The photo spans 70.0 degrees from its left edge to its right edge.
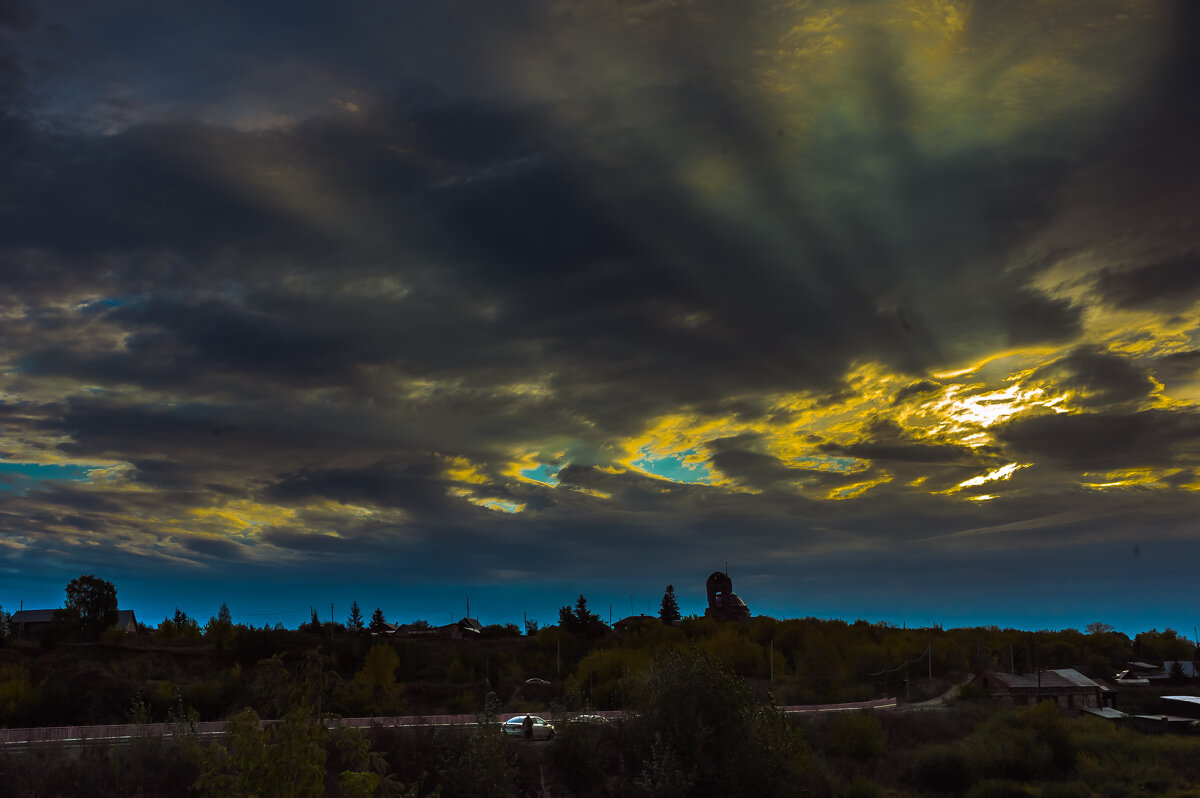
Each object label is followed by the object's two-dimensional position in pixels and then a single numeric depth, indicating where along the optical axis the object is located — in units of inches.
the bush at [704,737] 1873.8
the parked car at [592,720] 2011.8
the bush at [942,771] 2659.9
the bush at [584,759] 1879.9
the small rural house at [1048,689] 3764.8
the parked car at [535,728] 2052.2
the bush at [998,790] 2549.2
